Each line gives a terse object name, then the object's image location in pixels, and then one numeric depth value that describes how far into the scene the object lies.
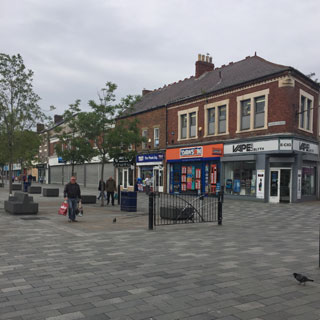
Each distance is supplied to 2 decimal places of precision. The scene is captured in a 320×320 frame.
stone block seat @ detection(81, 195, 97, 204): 19.52
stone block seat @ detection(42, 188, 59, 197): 25.08
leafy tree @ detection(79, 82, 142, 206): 17.91
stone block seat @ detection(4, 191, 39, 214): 13.60
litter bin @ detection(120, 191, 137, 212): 15.77
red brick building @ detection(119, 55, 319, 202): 20.89
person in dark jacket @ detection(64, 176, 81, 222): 11.95
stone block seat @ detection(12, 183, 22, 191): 32.69
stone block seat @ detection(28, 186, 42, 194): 28.94
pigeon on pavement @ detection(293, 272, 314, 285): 4.82
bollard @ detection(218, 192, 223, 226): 11.67
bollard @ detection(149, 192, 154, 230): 10.14
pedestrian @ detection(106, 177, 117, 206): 19.09
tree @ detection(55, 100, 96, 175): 18.42
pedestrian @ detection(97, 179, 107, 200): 18.51
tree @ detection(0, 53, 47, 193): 16.97
